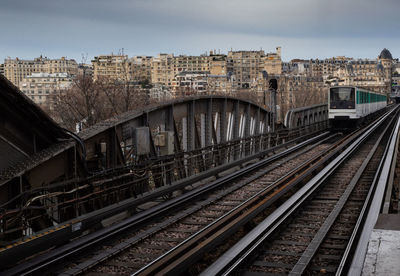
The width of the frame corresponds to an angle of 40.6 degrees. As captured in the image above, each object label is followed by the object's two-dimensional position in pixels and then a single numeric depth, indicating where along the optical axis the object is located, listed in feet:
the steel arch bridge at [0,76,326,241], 29.32
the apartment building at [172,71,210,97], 602.44
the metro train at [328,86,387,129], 116.88
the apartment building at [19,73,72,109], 581.94
